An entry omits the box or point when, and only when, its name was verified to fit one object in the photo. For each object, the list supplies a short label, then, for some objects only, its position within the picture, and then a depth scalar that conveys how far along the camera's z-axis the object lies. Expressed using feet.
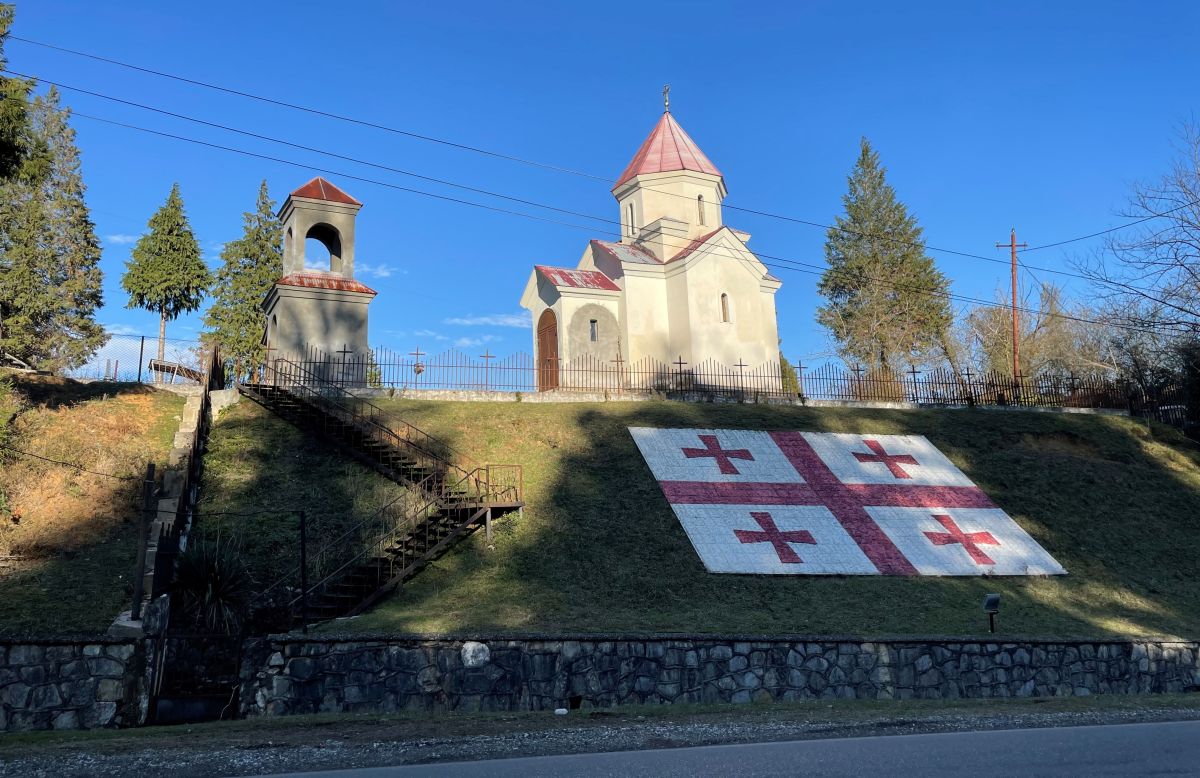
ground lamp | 53.67
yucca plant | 48.57
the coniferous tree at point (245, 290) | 145.89
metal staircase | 54.49
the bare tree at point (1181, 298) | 80.89
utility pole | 140.88
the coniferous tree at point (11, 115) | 54.34
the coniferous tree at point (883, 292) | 175.73
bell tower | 91.76
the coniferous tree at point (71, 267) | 134.72
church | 120.26
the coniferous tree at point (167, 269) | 143.74
